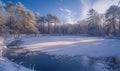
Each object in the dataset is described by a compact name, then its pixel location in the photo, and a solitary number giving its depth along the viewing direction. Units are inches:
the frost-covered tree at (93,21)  1025.6
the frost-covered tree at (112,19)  834.9
